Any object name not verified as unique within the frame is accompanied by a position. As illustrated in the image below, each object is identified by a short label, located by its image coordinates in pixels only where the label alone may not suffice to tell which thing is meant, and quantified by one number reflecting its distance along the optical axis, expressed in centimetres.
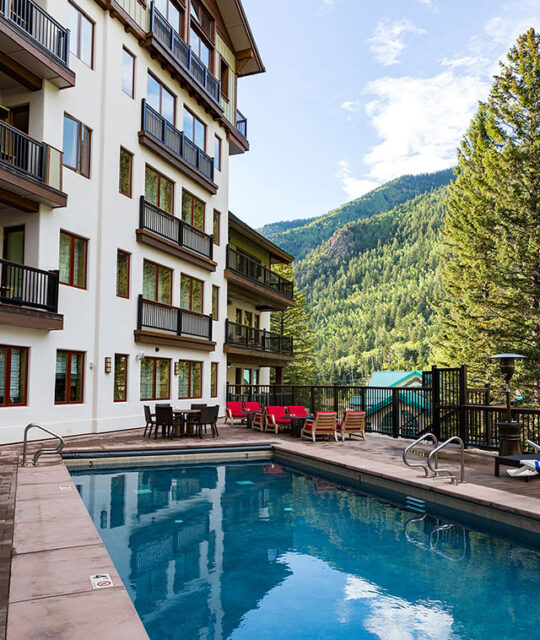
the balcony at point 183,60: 1857
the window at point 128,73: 1742
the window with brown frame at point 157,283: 1880
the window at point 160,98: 1900
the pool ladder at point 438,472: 879
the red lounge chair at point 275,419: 1642
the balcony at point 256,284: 2505
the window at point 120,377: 1672
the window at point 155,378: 1839
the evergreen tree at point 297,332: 4866
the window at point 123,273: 1723
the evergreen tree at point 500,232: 2575
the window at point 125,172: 1741
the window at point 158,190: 1891
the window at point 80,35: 1512
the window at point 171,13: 1950
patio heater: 1041
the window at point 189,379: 2075
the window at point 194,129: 2166
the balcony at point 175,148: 1833
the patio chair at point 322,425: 1459
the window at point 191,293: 2139
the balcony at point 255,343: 2473
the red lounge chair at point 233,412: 1939
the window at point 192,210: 2156
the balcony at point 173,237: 1810
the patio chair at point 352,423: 1501
